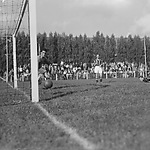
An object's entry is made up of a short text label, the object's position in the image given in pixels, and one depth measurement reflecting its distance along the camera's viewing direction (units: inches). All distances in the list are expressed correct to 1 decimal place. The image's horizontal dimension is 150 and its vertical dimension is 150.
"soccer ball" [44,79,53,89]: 684.1
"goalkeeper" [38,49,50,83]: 792.9
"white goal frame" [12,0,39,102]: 441.1
